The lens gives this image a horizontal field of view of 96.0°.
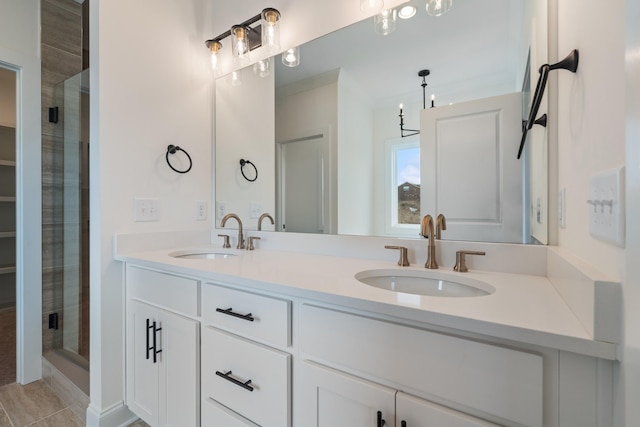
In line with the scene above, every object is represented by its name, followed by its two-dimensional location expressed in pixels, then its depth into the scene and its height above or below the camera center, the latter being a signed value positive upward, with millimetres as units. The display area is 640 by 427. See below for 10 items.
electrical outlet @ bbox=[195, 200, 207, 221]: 1849 +11
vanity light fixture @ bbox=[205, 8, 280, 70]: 1581 +1038
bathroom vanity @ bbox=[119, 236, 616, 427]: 533 -337
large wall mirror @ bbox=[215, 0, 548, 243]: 1049 +369
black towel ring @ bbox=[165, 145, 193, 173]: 1675 +366
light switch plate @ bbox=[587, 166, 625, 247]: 437 +9
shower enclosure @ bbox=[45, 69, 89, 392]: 1744 -95
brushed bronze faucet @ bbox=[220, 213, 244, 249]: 1671 -155
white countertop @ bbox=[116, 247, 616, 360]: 523 -211
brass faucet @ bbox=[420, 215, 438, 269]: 1049 -102
